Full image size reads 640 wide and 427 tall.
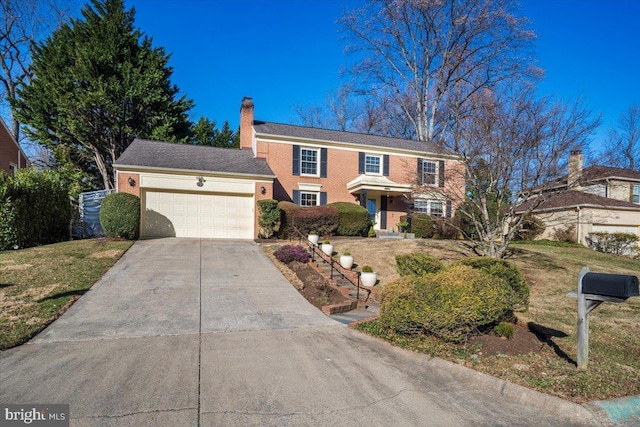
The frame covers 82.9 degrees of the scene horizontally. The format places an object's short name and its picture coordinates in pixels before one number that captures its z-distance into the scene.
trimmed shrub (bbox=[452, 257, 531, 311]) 6.48
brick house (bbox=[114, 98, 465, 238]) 16.33
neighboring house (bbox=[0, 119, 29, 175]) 20.73
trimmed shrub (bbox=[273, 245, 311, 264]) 11.83
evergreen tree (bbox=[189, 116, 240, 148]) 29.34
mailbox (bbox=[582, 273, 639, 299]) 3.76
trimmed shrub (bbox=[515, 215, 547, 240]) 22.88
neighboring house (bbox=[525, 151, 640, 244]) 20.69
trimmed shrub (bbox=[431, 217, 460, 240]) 20.41
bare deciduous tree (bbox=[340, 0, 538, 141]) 27.91
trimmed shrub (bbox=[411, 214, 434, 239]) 20.42
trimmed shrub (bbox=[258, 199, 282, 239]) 16.84
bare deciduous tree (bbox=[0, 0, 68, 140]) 26.89
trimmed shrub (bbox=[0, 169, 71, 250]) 12.45
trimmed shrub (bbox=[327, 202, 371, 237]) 18.42
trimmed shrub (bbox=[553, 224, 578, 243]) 21.69
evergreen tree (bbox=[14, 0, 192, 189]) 22.02
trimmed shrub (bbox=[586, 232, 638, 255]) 19.80
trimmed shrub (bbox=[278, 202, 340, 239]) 17.47
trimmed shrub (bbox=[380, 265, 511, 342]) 5.13
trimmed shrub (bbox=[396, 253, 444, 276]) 8.02
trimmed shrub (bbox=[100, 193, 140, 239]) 14.49
